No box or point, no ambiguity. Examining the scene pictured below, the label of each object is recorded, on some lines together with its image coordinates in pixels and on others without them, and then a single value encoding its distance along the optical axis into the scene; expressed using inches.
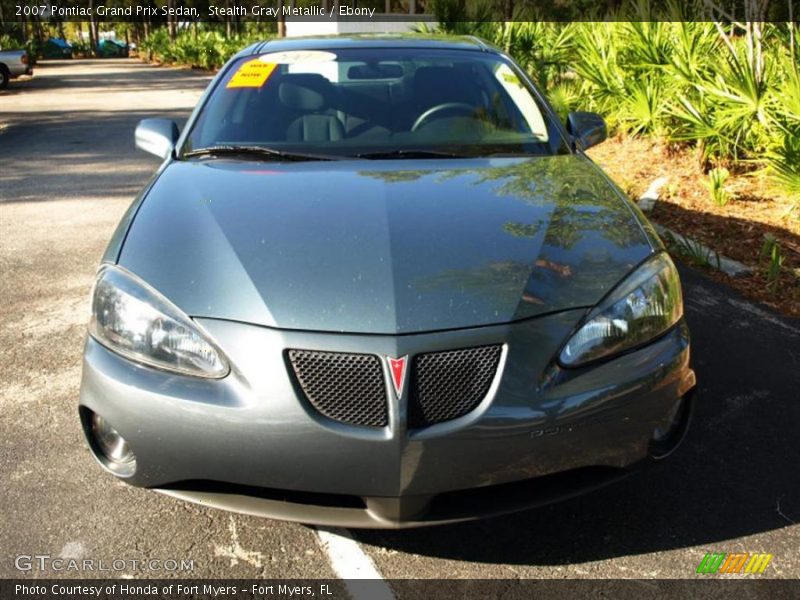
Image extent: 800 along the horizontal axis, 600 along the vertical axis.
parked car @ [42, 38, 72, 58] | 2107.5
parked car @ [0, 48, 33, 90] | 920.7
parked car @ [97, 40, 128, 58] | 2436.0
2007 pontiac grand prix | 81.0
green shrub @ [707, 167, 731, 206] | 254.8
